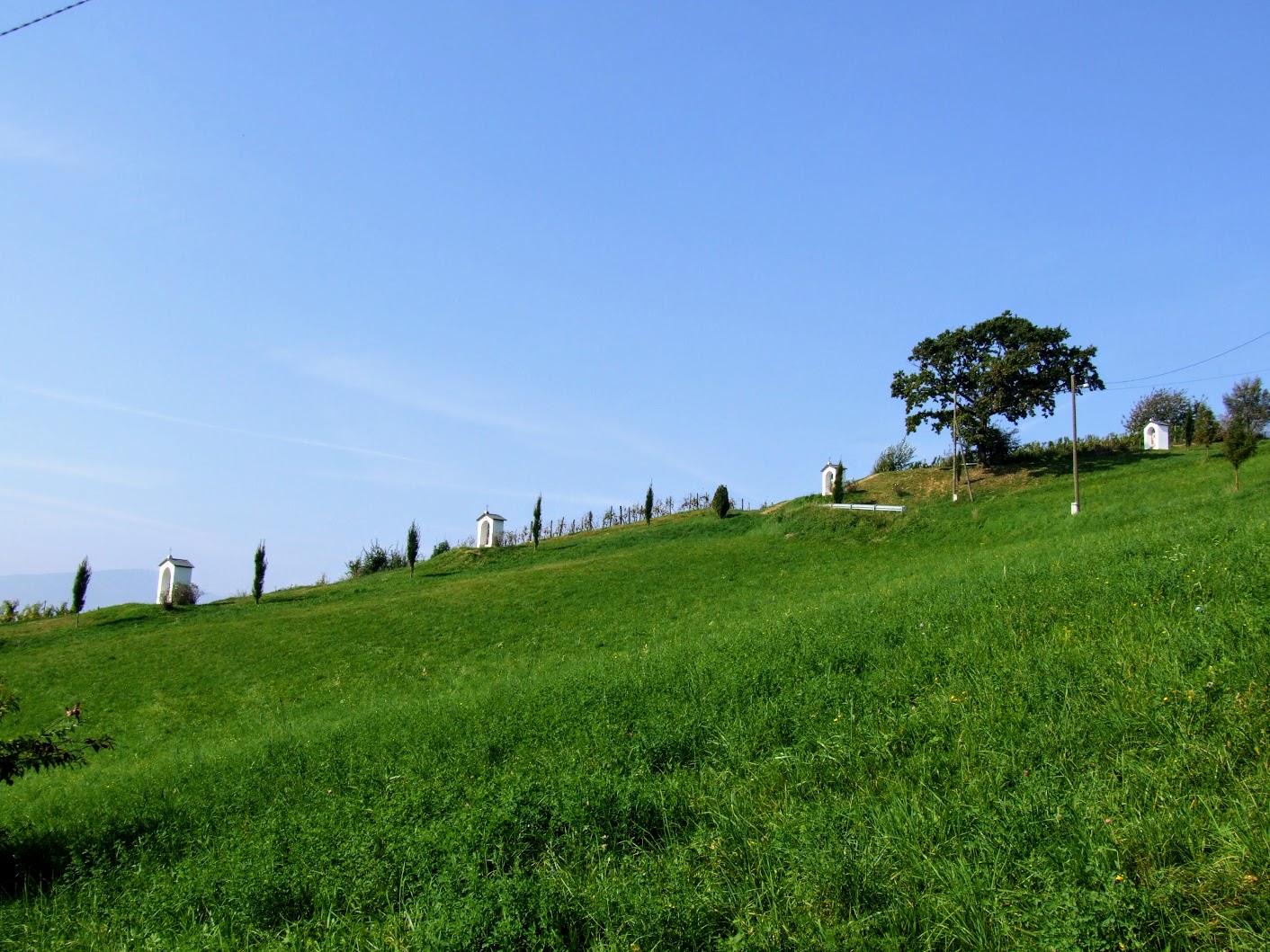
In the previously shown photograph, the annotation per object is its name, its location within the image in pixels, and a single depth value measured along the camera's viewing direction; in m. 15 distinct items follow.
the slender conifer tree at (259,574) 46.22
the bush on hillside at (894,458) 63.47
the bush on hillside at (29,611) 46.03
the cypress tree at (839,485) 47.82
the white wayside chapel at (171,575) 50.06
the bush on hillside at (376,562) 68.25
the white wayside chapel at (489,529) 60.91
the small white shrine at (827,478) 52.34
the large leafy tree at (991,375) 46.62
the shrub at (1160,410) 74.06
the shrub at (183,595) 49.44
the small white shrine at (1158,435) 51.66
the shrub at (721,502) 53.19
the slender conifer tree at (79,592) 41.50
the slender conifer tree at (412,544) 49.06
